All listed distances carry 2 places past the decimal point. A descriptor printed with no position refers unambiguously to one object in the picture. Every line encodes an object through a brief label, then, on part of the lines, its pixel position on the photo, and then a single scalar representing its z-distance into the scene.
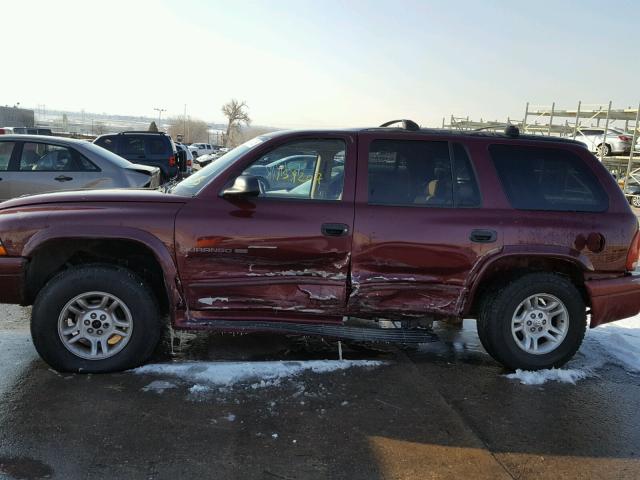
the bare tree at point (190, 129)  106.06
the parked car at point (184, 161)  16.70
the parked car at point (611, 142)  20.97
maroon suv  3.66
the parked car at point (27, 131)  21.50
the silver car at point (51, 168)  7.75
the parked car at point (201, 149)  46.06
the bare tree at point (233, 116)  111.19
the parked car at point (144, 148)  14.13
